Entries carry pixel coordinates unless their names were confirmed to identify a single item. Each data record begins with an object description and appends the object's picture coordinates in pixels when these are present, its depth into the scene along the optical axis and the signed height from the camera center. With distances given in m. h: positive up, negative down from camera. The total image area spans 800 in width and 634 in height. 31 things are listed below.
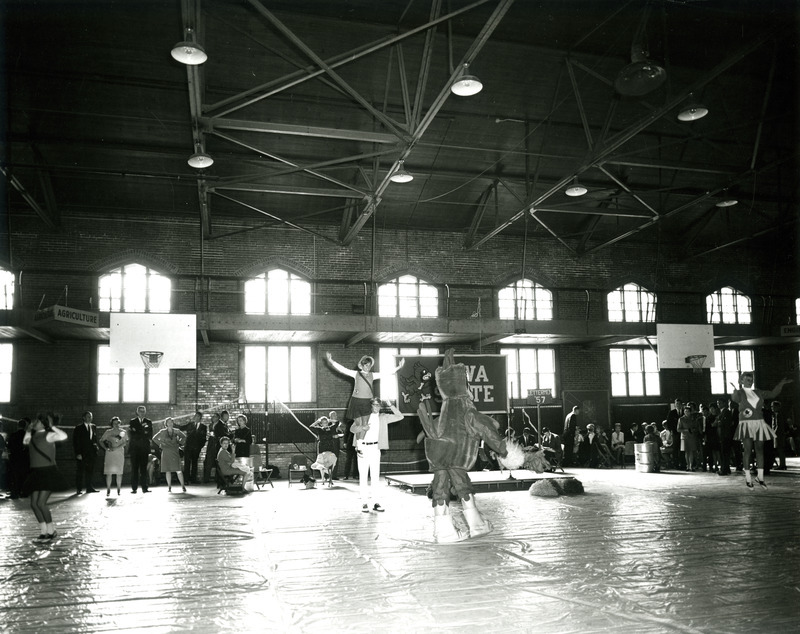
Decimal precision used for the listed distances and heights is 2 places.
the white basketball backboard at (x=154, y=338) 13.69 +1.19
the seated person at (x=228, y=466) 11.69 -1.28
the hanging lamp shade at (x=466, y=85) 9.78 +4.56
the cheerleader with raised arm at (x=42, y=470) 6.91 -0.77
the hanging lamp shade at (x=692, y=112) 11.87 +4.93
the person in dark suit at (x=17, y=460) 12.11 -1.15
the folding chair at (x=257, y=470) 12.77 -1.51
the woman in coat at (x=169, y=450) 12.65 -1.06
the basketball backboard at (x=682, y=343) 16.59 +1.06
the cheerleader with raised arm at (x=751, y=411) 10.20 -0.43
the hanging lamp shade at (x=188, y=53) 8.62 +4.50
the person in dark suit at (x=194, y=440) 14.12 -0.98
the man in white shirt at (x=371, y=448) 8.48 -0.74
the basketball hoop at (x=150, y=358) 13.70 +0.77
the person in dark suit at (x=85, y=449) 12.32 -0.98
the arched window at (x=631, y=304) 19.41 +2.43
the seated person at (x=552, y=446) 15.43 -1.44
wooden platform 11.00 -1.59
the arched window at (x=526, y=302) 18.61 +2.44
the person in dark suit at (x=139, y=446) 12.55 -0.97
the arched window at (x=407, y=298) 17.75 +2.49
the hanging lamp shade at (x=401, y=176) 13.07 +4.28
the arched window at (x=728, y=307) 20.12 +2.38
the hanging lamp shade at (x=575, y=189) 14.72 +4.42
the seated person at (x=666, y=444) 15.79 -1.42
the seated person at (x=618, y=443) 17.19 -1.50
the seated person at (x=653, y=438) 14.84 -1.21
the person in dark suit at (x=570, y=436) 17.08 -1.26
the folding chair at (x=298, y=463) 13.73 -1.49
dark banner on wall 15.06 +0.17
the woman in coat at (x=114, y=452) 11.95 -1.03
